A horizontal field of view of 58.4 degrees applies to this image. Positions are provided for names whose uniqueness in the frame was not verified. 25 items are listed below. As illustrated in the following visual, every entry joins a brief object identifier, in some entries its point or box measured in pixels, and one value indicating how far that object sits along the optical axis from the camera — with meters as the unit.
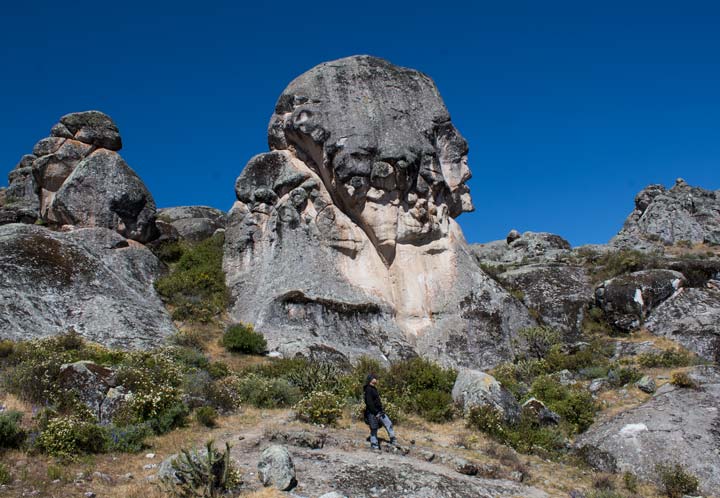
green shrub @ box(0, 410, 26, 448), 11.71
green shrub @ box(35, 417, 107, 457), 11.80
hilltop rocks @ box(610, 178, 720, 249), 43.25
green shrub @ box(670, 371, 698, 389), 18.20
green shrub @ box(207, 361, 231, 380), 19.01
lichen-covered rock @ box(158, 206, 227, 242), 33.28
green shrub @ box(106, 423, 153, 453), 12.45
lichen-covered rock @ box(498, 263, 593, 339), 28.56
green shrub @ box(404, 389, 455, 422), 17.00
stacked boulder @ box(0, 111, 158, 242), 26.06
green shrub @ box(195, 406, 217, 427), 14.39
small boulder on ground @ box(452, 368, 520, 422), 16.75
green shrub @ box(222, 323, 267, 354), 22.00
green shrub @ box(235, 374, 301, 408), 16.73
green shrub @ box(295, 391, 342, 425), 15.20
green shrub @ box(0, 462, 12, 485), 10.39
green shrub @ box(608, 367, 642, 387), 20.22
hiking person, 13.46
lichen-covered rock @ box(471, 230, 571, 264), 38.62
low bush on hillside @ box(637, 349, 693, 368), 21.95
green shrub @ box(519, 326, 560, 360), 25.15
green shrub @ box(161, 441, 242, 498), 10.12
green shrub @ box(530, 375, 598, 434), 17.22
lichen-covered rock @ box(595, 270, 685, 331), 27.14
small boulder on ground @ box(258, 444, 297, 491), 10.71
